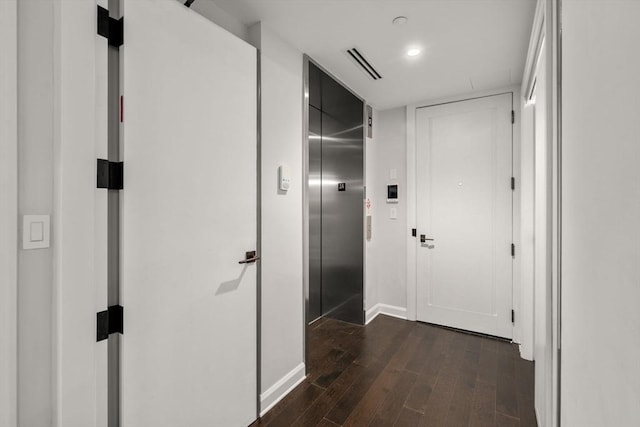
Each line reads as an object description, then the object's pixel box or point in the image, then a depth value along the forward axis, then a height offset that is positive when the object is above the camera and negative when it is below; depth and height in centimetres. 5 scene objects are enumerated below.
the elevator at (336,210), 343 +3
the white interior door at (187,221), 129 -4
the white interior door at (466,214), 309 -1
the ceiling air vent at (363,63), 242 +130
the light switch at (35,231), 104 -6
